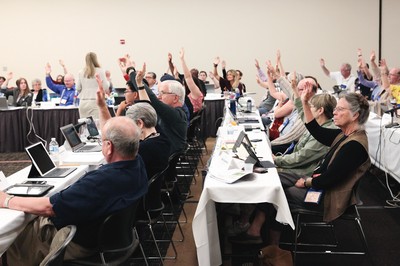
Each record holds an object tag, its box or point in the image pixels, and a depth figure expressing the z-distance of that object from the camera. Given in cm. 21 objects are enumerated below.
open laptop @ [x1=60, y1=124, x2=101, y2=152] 387
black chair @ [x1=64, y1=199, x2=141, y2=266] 215
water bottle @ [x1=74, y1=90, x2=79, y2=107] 740
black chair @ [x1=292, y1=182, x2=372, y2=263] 289
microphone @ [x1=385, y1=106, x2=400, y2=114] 451
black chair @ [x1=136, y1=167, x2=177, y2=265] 285
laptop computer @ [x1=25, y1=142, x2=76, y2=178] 295
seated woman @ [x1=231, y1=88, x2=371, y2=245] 279
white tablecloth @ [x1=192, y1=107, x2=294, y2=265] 264
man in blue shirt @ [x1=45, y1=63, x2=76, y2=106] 748
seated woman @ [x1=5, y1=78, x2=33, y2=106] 748
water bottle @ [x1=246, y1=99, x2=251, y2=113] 628
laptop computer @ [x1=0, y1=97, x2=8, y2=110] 736
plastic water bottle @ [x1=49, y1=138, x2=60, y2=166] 335
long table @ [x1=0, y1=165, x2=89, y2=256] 208
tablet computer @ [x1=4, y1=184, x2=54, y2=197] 250
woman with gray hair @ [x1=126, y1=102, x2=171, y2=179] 306
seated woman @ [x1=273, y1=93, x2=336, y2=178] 339
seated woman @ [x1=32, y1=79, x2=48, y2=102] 839
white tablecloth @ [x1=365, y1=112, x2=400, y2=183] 427
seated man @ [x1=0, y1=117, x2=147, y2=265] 213
